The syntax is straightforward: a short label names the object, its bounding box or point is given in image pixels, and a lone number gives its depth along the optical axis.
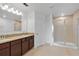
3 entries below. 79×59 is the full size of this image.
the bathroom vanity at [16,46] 1.30
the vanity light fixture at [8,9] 1.91
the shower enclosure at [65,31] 3.39
